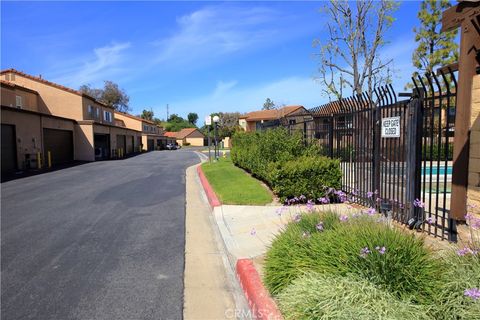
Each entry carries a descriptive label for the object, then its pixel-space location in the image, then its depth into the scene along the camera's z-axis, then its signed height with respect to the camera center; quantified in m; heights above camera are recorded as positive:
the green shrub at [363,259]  3.17 -1.18
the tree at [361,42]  25.31 +6.99
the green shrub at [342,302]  2.84 -1.36
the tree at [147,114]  124.25 +9.94
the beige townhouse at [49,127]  21.03 +1.32
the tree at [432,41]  24.66 +6.81
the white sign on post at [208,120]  28.29 +1.71
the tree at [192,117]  159.00 +11.07
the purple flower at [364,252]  3.29 -1.05
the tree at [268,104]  111.23 +11.35
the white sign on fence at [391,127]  6.40 +0.21
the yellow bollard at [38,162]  23.08 -1.12
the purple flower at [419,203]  5.02 -0.93
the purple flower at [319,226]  4.29 -1.05
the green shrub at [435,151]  14.07 -0.58
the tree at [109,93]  82.34 +11.75
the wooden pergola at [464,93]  5.13 +0.64
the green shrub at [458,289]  2.76 -1.27
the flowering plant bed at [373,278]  2.89 -1.27
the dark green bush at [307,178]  8.96 -0.95
